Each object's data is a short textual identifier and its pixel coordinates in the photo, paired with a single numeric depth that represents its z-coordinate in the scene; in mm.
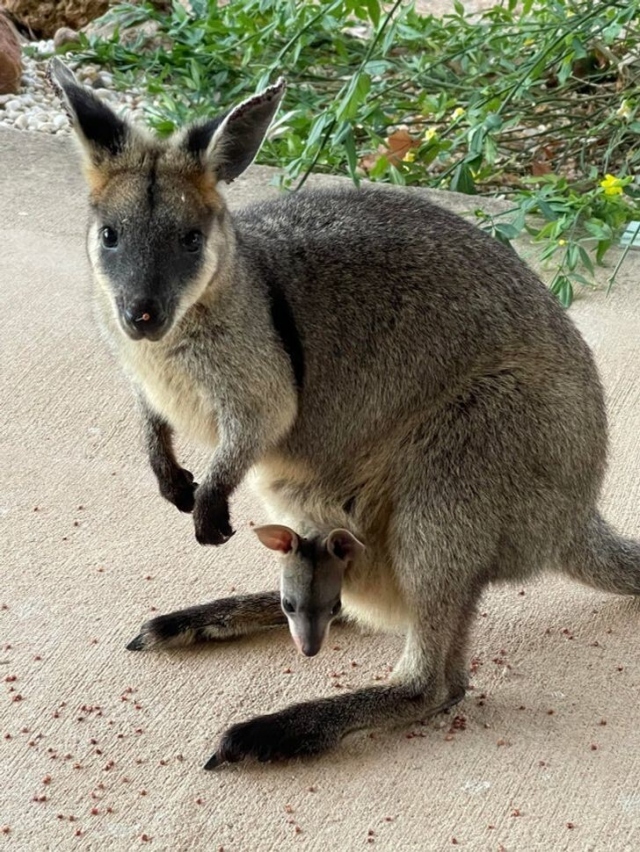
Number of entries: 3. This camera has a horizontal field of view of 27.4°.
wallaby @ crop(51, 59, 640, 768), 2875
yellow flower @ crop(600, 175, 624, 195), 5199
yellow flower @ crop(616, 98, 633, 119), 5750
